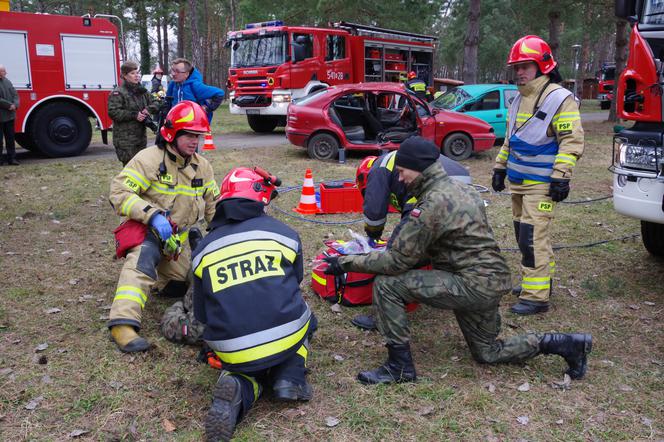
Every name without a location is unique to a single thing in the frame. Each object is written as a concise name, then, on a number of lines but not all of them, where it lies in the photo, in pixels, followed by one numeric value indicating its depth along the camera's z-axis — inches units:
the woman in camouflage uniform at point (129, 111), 274.4
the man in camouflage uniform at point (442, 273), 126.3
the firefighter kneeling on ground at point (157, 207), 149.7
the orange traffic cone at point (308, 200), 289.3
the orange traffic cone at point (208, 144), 504.7
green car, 499.5
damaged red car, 433.4
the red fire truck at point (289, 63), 607.2
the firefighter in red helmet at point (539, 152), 165.8
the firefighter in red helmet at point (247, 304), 112.4
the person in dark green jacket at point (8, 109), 389.1
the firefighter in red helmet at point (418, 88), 477.4
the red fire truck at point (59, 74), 420.8
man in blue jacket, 301.3
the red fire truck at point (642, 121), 158.4
